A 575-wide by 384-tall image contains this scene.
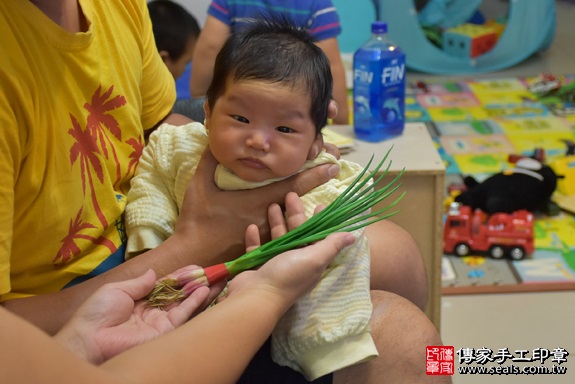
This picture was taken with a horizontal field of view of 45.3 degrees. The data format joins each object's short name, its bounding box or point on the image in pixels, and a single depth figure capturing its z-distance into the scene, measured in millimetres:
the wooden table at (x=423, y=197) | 1570
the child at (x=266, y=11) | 2299
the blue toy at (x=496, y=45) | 3801
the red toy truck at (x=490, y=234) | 2082
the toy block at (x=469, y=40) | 3848
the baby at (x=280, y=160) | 1003
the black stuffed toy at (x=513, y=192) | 2240
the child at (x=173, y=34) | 2525
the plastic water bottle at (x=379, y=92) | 1742
